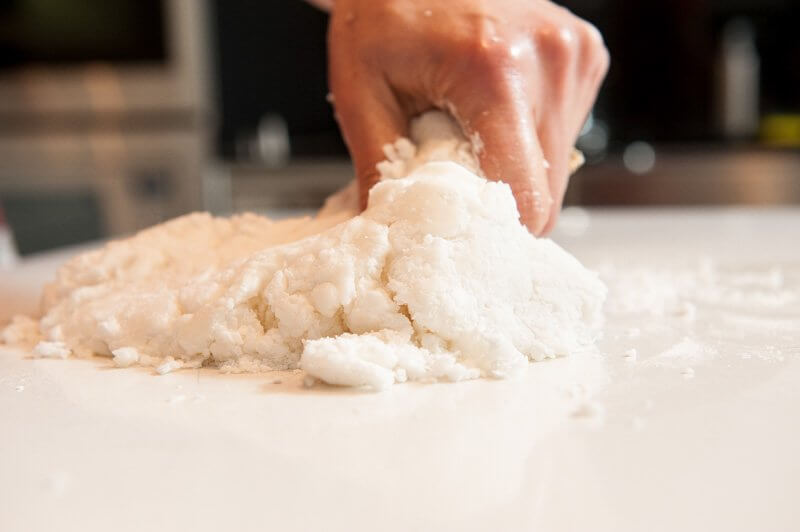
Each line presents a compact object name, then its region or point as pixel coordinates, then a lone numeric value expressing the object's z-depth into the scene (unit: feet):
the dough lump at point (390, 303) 1.65
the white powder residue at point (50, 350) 1.86
